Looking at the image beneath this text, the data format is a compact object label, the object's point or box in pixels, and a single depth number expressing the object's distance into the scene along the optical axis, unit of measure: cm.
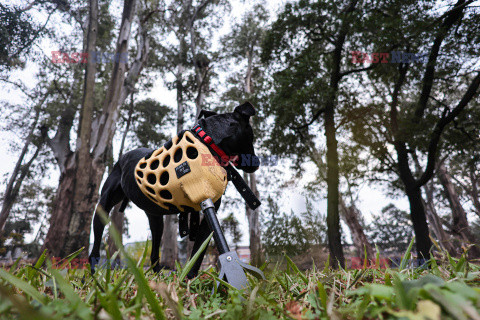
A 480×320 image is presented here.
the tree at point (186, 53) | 1248
